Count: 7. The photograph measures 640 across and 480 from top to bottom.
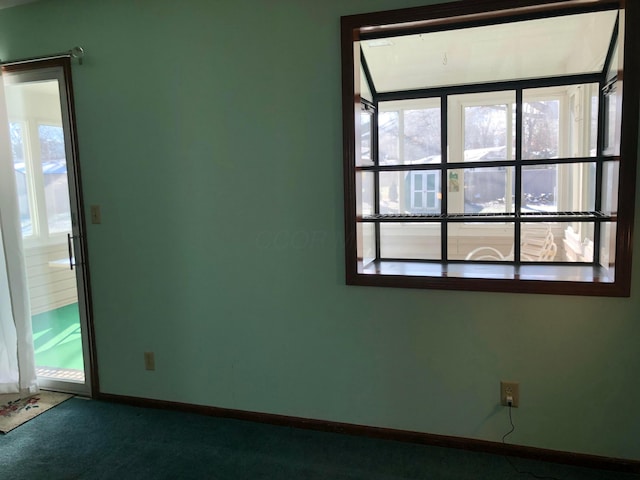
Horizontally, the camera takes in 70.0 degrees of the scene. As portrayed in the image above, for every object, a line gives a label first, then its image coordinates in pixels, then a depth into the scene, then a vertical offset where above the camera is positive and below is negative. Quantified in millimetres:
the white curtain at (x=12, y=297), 2801 -541
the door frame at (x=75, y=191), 2738 +113
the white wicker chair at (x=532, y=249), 2604 -330
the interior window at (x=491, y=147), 2059 +261
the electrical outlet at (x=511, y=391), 2172 -936
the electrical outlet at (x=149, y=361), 2772 -934
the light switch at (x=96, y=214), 2775 -34
